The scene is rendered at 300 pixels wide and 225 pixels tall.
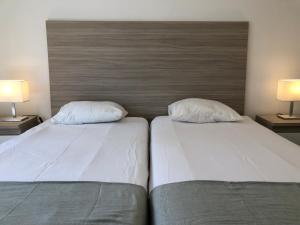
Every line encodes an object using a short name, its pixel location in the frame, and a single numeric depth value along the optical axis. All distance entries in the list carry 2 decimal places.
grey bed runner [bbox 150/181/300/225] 0.96
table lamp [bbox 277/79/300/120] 2.52
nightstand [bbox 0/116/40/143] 2.37
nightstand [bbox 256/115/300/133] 2.45
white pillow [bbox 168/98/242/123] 2.36
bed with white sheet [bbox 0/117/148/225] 1.00
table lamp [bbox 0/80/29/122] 2.49
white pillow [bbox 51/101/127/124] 2.34
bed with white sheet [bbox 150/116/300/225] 0.99
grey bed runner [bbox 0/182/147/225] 0.96
